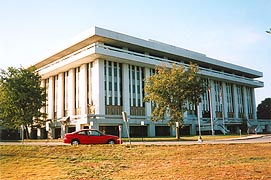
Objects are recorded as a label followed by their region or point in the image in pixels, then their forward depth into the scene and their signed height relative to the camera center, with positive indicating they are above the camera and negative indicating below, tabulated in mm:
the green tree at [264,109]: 97031 +1560
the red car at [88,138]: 24719 -1662
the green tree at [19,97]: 46625 +3188
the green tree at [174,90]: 38156 +3102
